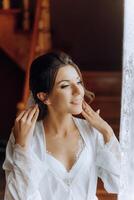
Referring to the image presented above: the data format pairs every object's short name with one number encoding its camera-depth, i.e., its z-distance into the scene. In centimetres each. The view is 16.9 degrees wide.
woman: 159
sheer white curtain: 142
